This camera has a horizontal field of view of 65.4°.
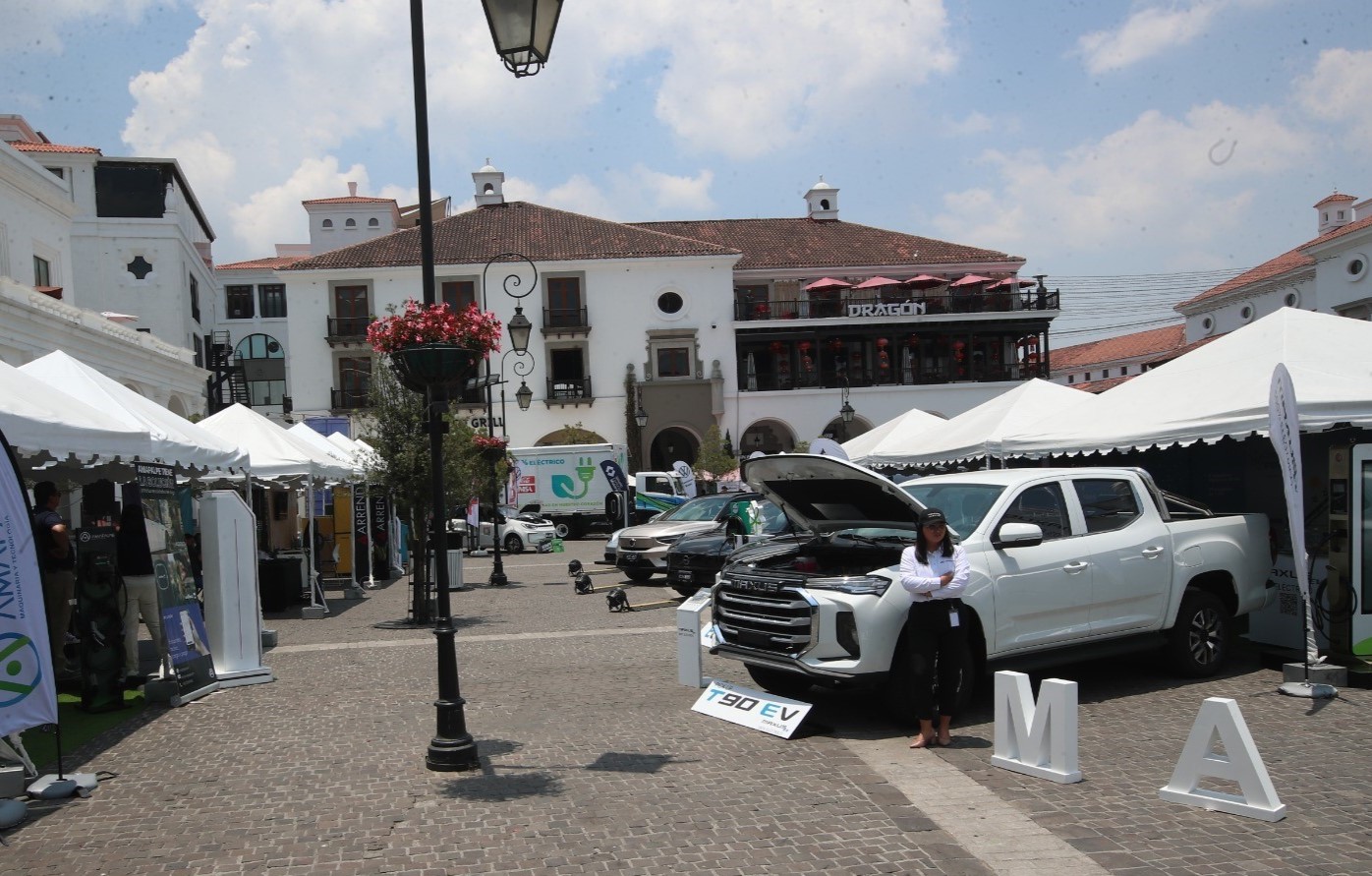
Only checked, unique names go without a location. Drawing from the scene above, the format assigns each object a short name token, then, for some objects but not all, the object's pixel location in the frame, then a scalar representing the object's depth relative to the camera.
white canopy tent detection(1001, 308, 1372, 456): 9.68
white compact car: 34.75
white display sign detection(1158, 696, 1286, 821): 5.80
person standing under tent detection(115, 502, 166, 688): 9.95
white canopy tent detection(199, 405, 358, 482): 17.19
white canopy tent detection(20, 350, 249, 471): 10.75
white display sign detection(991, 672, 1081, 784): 6.61
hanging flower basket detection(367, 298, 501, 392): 7.49
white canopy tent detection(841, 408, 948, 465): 21.80
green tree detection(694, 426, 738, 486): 46.75
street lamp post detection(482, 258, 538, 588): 22.09
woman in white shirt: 7.46
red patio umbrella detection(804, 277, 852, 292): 50.88
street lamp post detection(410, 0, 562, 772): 6.73
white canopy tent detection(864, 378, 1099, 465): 14.84
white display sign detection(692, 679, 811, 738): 8.10
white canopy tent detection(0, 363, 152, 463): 8.13
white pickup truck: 8.00
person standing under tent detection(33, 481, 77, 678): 9.71
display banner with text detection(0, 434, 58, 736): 6.50
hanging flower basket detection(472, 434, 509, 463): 23.25
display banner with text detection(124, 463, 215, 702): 9.90
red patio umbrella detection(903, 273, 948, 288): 51.66
